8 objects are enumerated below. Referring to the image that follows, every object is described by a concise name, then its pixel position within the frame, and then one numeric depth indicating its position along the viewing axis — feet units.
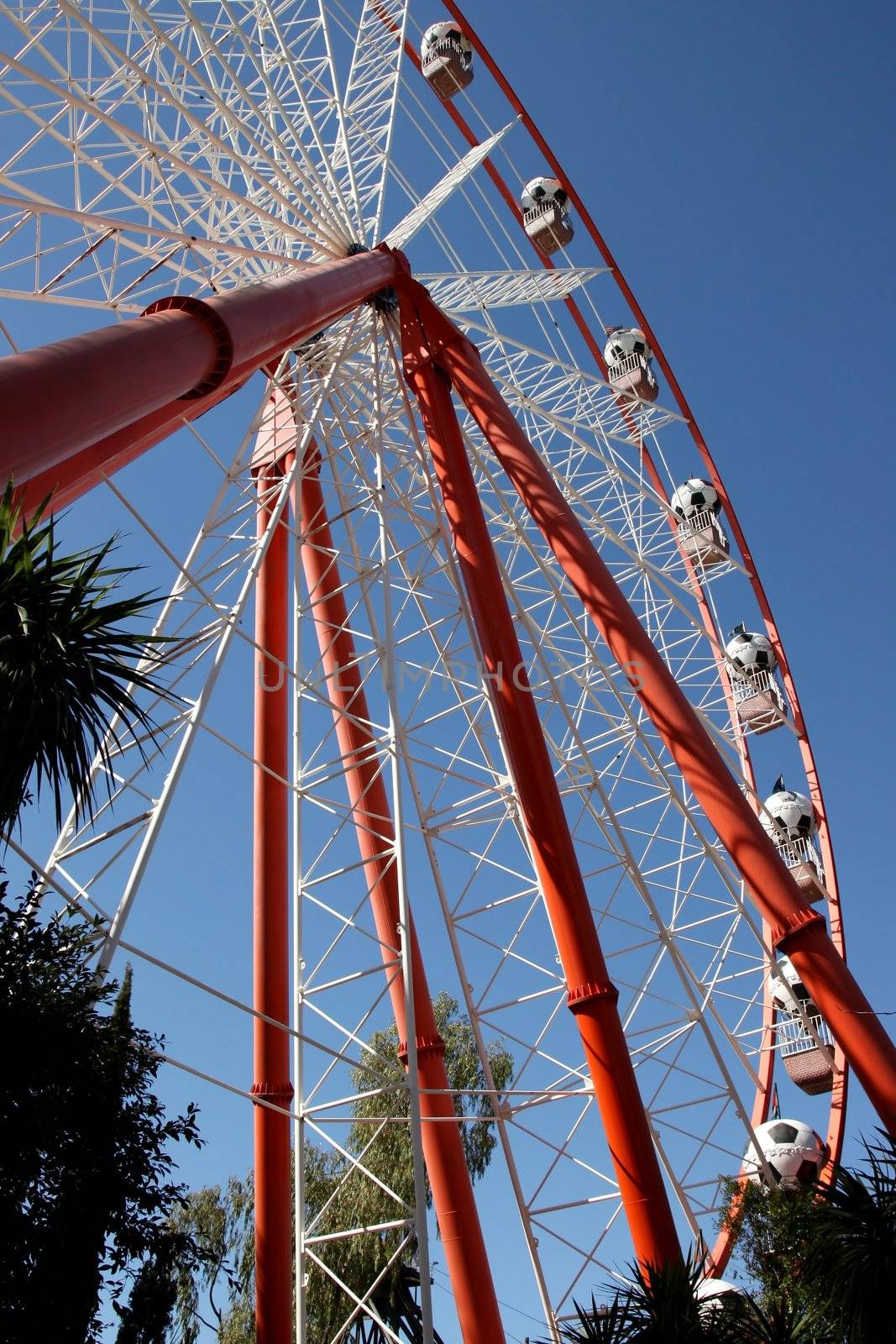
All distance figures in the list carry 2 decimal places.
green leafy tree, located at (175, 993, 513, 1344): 53.62
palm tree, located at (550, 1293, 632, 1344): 26.25
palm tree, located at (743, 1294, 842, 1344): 26.40
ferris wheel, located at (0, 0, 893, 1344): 33.86
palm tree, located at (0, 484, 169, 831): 19.40
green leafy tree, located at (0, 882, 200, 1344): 17.78
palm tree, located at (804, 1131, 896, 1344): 26.48
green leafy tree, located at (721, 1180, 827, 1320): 28.81
